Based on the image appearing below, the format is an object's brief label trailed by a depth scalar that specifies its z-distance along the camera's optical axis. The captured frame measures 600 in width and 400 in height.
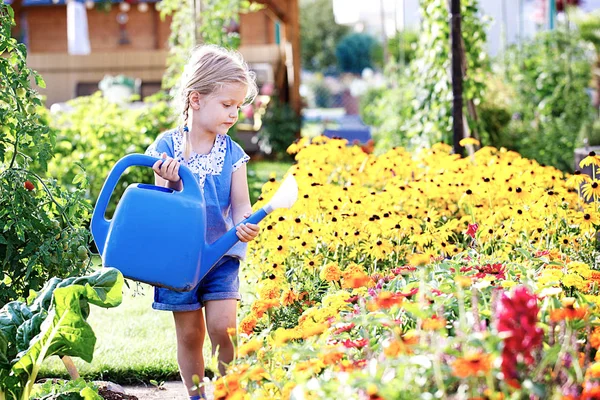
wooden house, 11.05
